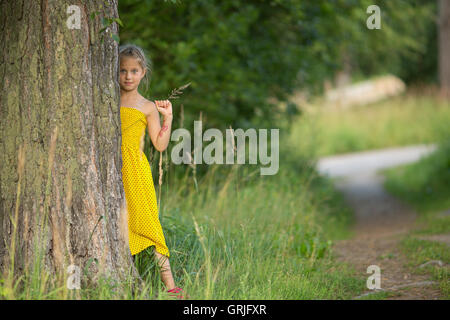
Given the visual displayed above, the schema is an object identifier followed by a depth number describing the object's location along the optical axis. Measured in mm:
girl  7809
